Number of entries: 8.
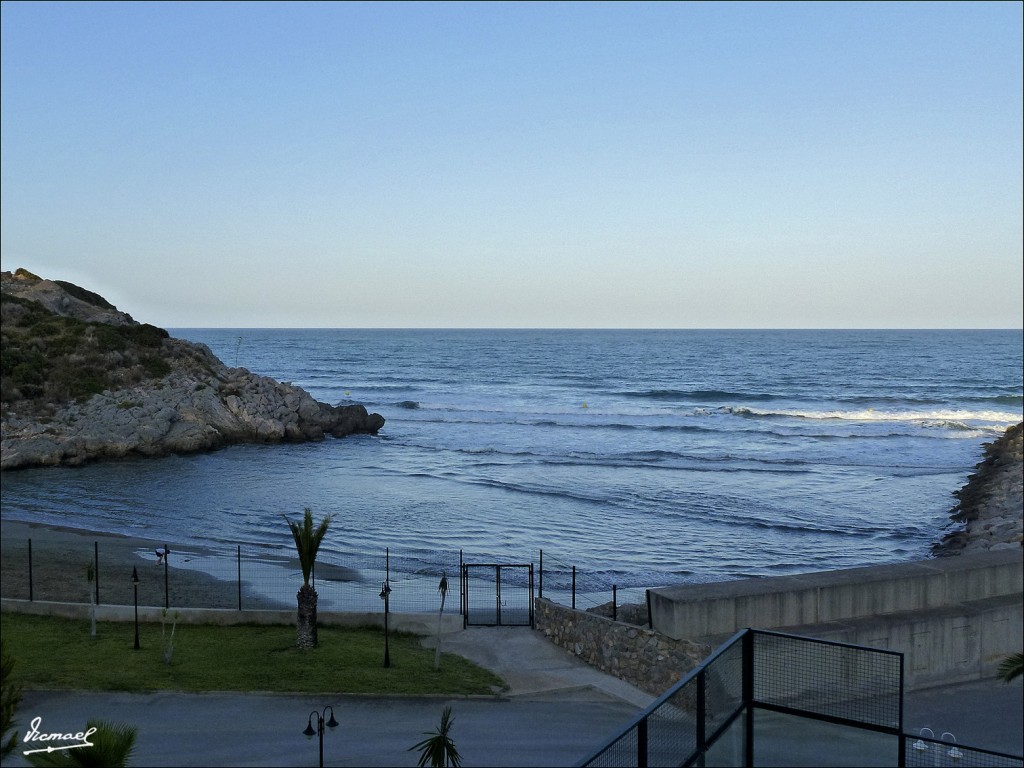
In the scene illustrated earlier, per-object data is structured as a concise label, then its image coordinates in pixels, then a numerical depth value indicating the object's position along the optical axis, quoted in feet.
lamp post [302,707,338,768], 44.87
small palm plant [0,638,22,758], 26.84
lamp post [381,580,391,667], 63.18
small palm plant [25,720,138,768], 25.64
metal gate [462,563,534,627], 76.13
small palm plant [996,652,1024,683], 38.73
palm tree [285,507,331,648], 65.62
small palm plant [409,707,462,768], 34.78
